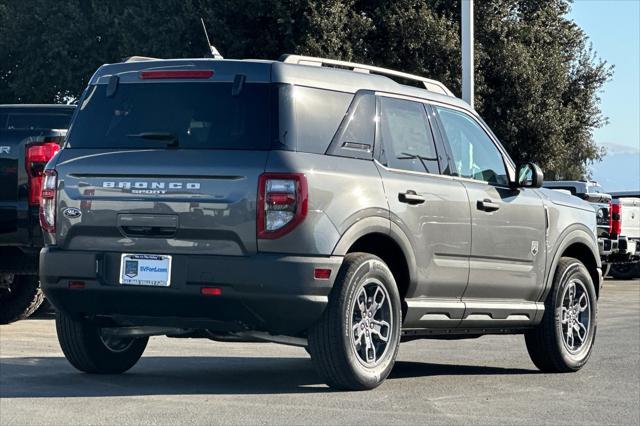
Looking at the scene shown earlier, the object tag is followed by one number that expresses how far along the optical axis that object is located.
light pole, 21.91
